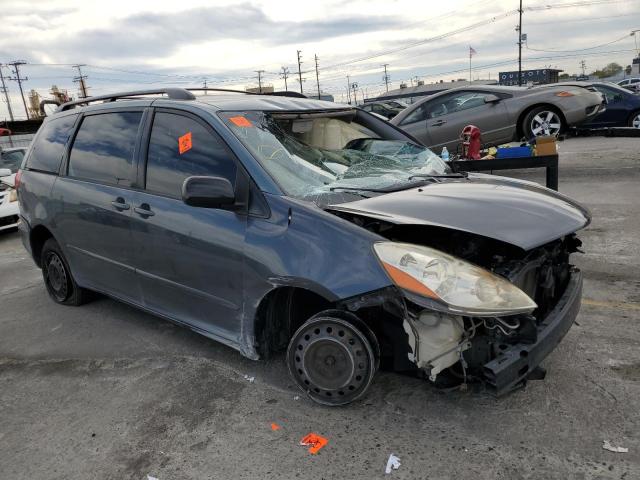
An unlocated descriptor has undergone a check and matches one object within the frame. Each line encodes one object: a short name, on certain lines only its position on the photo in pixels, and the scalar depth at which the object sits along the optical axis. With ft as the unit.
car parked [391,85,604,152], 33.01
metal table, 18.72
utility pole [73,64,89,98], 251.41
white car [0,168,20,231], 28.86
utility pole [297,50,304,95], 331.36
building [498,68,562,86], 239.50
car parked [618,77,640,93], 158.62
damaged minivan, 8.43
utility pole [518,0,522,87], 193.67
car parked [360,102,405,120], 75.07
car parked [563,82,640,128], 44.55
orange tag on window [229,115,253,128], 10.92
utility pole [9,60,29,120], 259.19
